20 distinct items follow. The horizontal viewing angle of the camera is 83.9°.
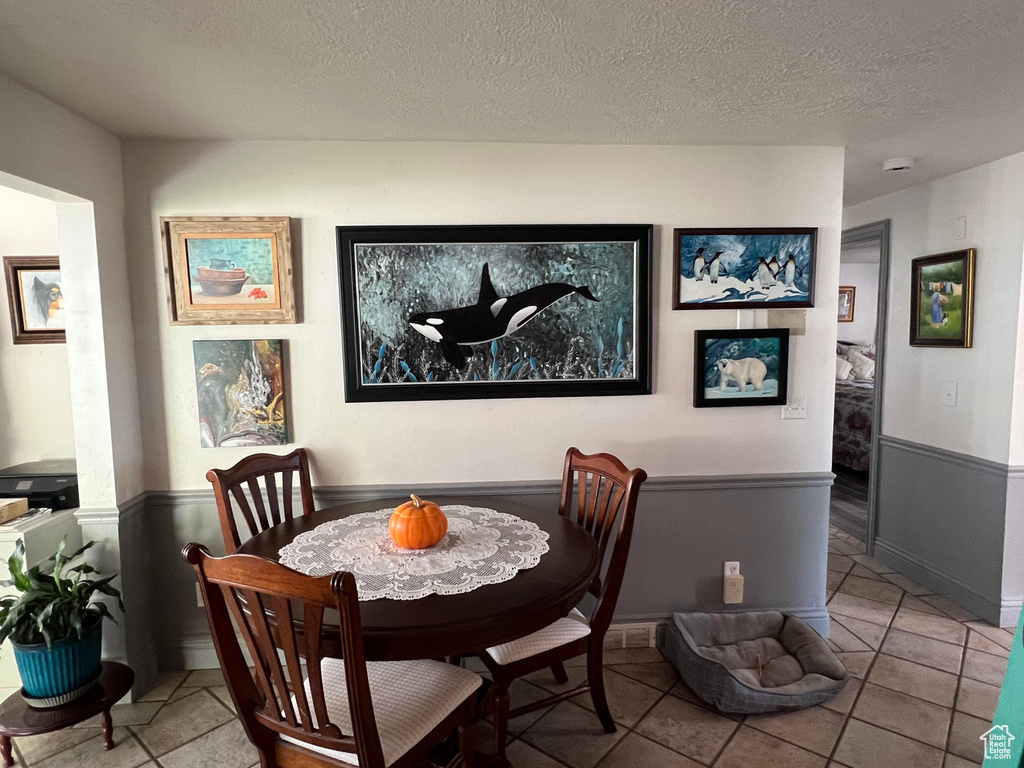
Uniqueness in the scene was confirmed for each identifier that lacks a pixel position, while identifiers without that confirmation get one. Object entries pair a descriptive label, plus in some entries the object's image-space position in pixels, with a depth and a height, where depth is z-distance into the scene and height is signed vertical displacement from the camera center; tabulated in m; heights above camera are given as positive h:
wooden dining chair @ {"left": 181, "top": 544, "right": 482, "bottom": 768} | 1.25 -0.89
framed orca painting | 2.43 +0.11
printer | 2.33 -0.59
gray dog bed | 2.14 -1.36
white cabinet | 2.11 -0.75
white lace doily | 1.59 -0.68
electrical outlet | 2.65 -1.19
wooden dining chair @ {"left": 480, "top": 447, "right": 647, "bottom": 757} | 1.82 -0.99
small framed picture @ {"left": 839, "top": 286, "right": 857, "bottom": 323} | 7.16 +0.39
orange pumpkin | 1.79 -0.60
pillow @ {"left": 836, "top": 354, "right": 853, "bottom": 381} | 6.51 -0.45
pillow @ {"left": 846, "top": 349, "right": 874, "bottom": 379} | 6.55 -0.40
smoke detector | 2.73 +0.80
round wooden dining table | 1.38 -0.70
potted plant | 1.97 -1.00
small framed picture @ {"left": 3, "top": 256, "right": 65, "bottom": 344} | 2.65 +0.21
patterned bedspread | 5.22 -0.90
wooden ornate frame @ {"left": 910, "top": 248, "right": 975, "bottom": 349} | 2.93 +0.18
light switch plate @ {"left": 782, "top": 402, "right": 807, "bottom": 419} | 2.64 -0.36
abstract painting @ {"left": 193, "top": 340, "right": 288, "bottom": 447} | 2.42 -0.22
